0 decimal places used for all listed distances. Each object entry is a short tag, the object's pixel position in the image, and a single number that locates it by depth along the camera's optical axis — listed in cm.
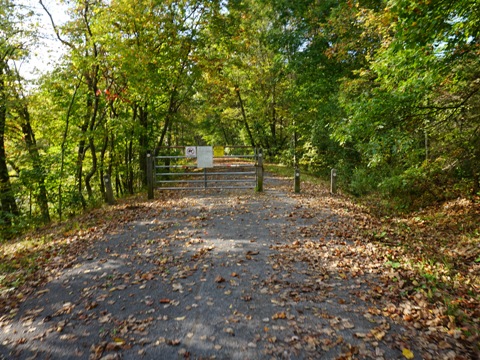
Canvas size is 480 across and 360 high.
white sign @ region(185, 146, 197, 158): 1095
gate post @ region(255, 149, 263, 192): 1085
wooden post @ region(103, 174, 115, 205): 1041
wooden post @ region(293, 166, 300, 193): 1138
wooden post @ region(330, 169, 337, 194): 1182
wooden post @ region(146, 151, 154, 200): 1056
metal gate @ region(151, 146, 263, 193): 1095
